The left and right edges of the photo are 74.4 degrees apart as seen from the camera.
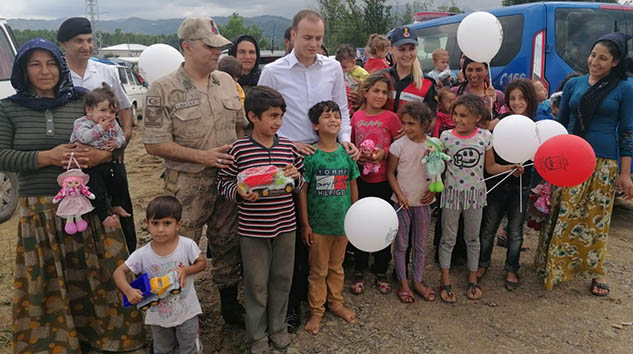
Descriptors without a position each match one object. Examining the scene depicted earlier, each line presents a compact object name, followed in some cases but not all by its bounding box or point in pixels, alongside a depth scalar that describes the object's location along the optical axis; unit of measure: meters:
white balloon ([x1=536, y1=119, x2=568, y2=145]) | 2.93
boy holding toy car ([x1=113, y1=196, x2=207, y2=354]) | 2.09
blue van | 4.36
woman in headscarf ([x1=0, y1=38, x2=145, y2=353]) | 2.21
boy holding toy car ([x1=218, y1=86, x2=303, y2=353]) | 2.26
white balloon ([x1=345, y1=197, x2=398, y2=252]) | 2.52
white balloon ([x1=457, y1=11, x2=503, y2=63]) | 3.34
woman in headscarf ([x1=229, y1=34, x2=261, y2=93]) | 3.67
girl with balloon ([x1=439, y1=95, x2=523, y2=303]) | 2.93
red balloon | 2.59
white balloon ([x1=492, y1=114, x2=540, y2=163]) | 2.80
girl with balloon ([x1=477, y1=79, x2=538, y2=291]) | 3.22
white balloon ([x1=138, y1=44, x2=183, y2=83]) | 3.30
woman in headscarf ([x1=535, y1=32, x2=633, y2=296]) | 2.92
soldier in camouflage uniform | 2.31
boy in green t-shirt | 2.62
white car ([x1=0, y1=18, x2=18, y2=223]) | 4.77
